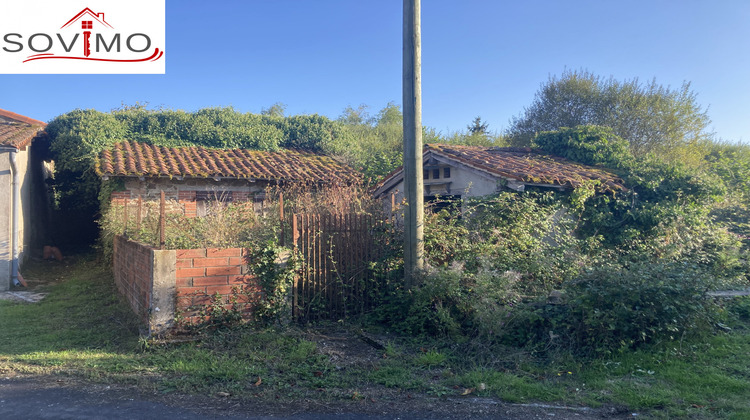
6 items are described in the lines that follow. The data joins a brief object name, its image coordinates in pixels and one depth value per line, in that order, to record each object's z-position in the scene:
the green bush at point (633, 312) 5.23
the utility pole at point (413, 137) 6.78
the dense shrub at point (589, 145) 11.98
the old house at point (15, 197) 10.54
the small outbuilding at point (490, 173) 9.52
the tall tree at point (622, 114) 19.97
